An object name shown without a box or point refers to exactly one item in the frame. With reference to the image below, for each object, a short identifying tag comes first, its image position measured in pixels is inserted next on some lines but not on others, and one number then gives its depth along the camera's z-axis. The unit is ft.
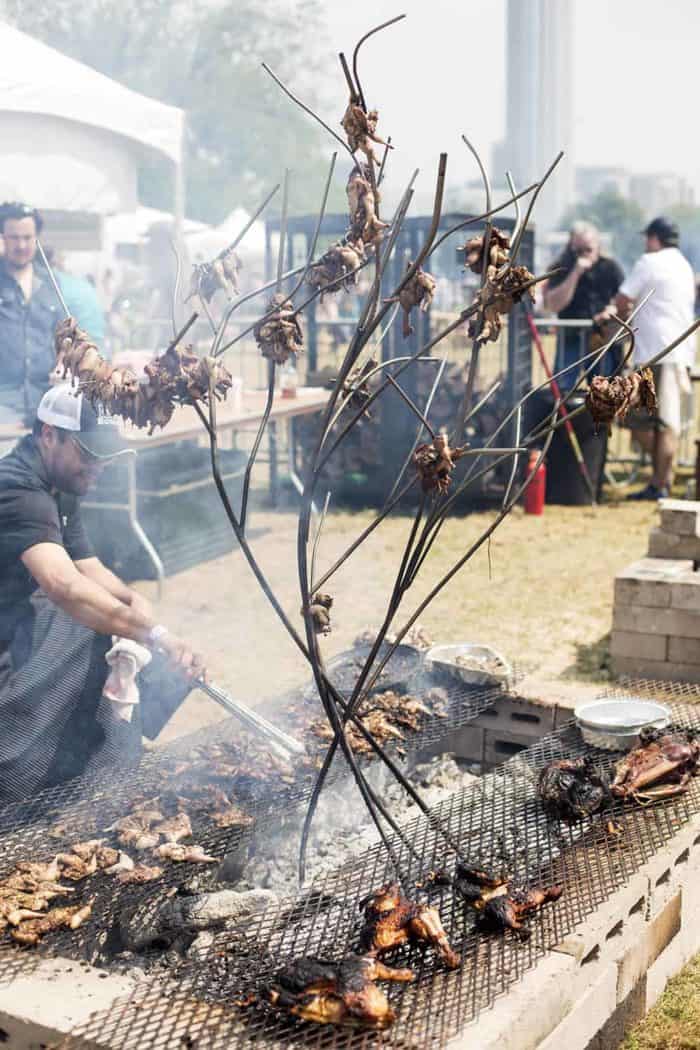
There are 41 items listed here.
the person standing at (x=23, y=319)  21.99
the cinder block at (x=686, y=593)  18.38
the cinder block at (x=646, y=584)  18.61
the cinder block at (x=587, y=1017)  7.98
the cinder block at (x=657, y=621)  18.43
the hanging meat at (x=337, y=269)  7.94
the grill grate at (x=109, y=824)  8.95
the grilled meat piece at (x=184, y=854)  9.81
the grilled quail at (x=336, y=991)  7.41
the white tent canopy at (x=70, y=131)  24.27
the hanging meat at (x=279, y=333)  7.91
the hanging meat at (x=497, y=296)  7.66
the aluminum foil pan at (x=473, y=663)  13.99
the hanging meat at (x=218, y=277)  8.17
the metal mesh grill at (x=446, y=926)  7.40
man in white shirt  30.63
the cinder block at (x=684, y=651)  18.51
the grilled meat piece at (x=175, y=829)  10.20
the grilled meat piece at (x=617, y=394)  7.38
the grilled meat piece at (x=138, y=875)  9.52
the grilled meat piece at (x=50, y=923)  8.59
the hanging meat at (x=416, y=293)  7.91
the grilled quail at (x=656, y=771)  10.91
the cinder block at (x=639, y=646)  18.79
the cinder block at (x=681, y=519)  19.85
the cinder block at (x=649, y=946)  9.28
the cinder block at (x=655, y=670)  18.75
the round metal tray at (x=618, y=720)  12.30
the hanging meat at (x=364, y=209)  7.51
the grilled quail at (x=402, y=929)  8.16
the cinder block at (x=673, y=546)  19.98
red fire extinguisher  31.76
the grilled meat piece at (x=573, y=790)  10.57
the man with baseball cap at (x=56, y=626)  12.29
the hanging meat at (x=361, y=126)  7.17
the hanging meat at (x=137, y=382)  7.80
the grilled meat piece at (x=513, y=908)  8.57
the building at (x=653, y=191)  567.01
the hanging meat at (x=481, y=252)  8.00
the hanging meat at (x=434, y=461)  7.54
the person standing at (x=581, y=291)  34.06
